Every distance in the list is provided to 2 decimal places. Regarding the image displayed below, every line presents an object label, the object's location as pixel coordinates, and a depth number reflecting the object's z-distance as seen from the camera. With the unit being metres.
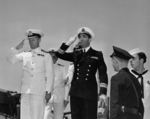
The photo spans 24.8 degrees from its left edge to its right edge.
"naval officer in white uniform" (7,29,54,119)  5.83
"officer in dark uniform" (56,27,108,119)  5.32
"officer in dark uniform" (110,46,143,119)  4.17
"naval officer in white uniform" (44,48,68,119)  7.34
